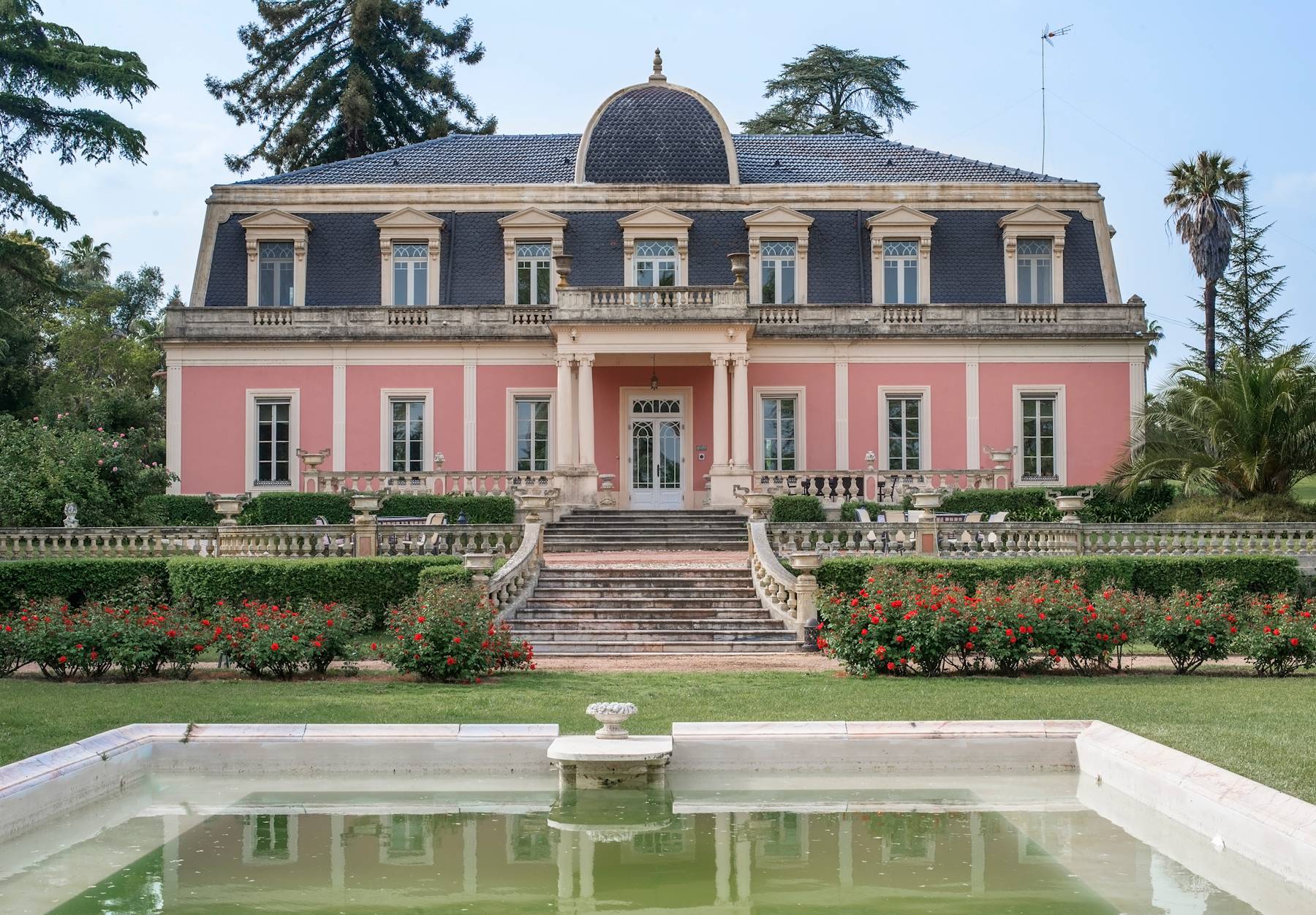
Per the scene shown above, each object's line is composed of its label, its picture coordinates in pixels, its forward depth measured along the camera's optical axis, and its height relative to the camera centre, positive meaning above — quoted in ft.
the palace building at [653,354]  107.76 +13.28
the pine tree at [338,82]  152.87 +46.84
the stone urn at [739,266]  98.63 +16.61
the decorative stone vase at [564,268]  100.22 +16.82
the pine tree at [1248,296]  160.66 +23.64
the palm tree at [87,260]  206.28 +35.80
